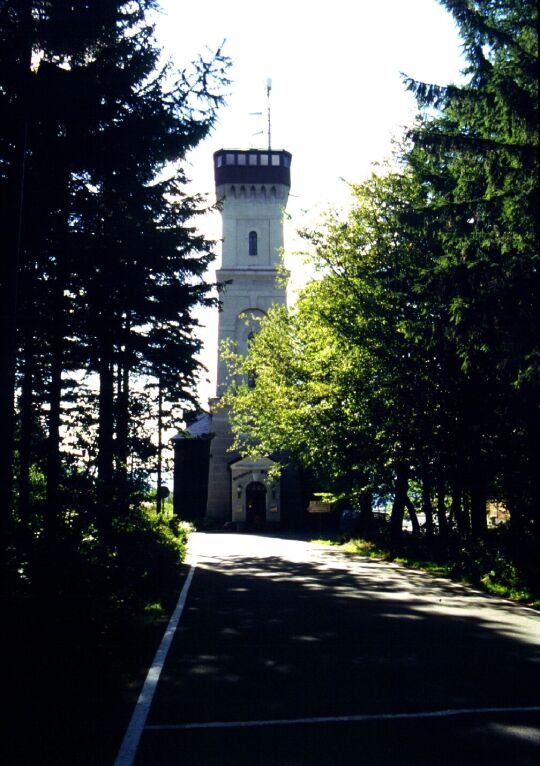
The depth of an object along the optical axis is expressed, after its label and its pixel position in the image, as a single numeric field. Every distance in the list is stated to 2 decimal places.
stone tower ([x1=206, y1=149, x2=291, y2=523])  52.88
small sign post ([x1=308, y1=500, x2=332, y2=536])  42.97
